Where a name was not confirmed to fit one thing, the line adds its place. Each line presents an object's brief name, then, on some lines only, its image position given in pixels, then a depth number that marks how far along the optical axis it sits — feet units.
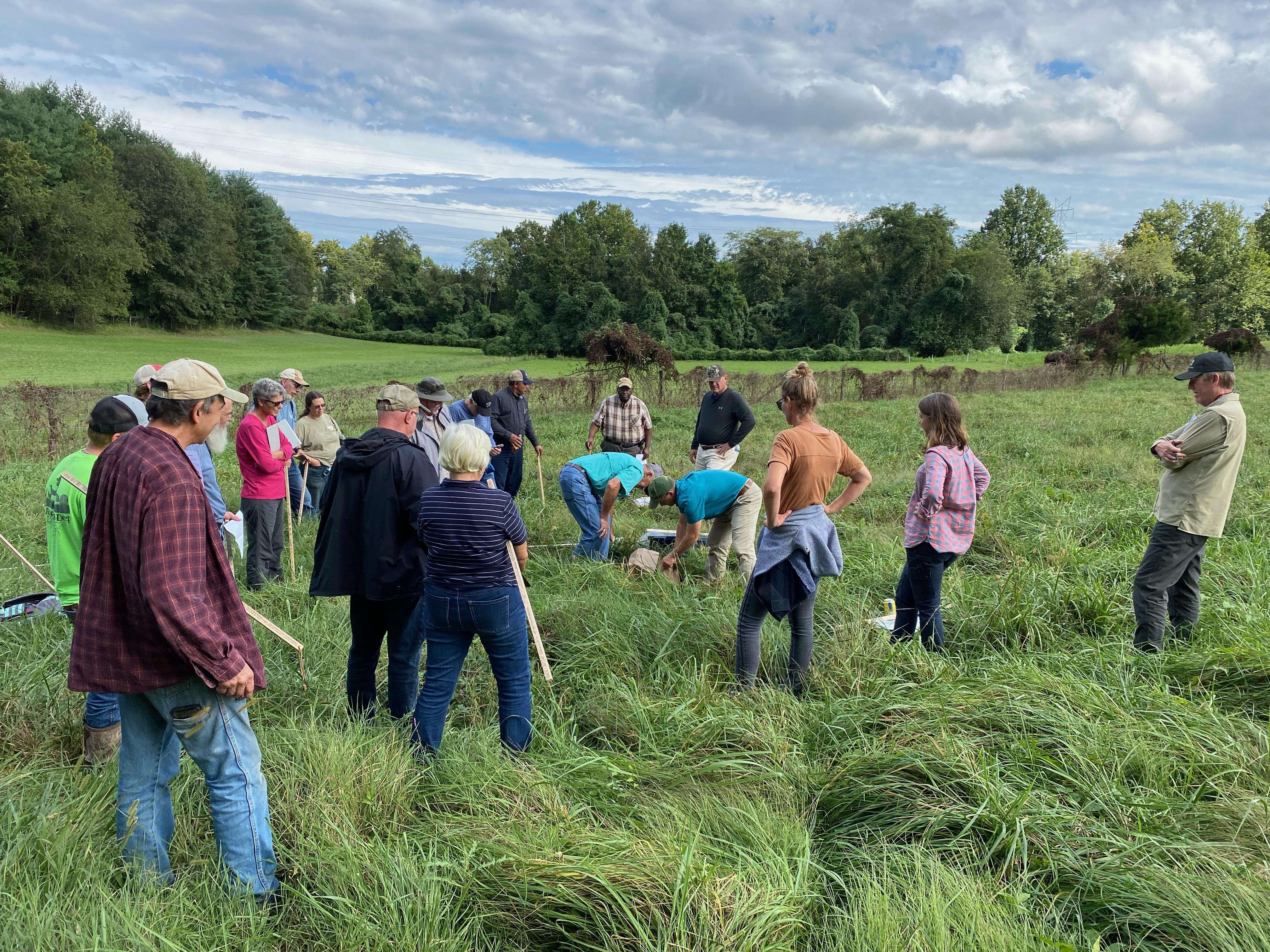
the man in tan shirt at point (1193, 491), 13.67
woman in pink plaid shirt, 14.35
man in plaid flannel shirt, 7.16
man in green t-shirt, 10.26
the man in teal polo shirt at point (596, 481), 20.49
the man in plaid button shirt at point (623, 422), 27.50
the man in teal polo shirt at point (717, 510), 18.04
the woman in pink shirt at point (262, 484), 19.61
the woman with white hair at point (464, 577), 10.41
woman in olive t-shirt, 24.49
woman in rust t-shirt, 12.67
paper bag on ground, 19.85
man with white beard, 15.67
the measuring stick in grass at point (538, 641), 13.01
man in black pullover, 26.18
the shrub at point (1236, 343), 115.75
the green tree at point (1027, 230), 239.09
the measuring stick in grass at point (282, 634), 11.96
